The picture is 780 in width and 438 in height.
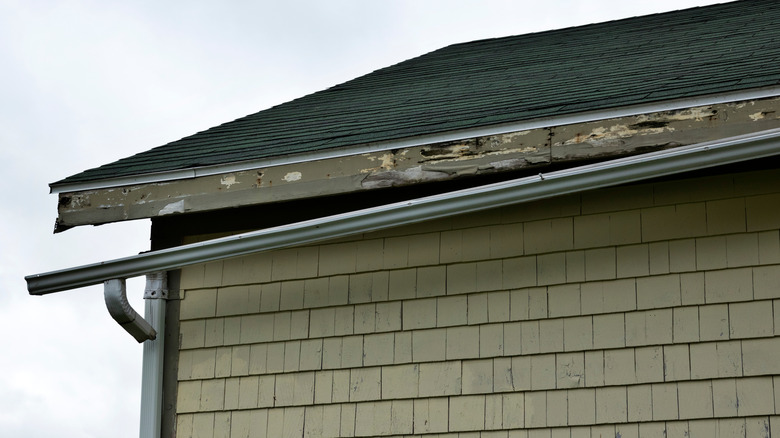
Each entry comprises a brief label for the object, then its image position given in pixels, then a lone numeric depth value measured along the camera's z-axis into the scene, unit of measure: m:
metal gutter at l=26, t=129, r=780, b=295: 8.74
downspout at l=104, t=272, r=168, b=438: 10.75
